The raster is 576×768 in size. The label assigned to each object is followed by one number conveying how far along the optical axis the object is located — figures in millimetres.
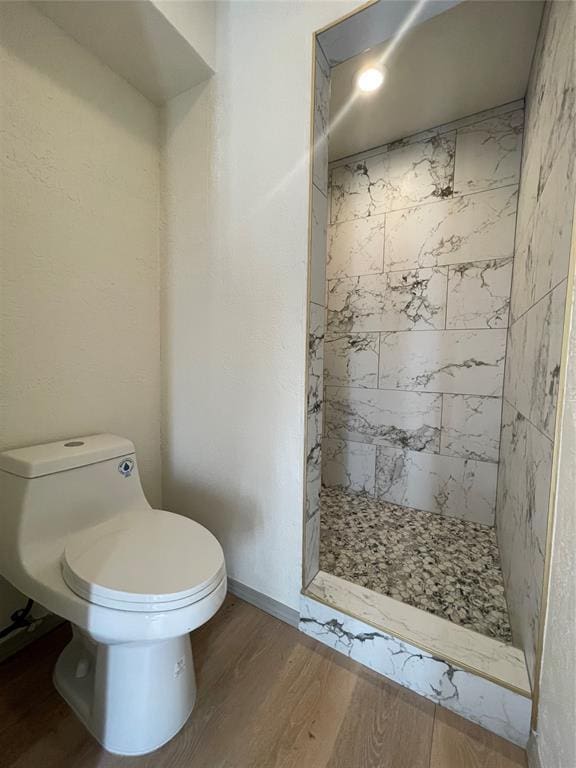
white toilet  713
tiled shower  918
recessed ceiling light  1389
